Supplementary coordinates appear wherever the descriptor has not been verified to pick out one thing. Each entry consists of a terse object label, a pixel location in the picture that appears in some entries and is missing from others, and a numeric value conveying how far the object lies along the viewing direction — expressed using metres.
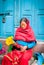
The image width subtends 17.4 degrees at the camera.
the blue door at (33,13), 3.43
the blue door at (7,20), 3.51
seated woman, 2.45
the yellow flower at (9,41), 2.41
